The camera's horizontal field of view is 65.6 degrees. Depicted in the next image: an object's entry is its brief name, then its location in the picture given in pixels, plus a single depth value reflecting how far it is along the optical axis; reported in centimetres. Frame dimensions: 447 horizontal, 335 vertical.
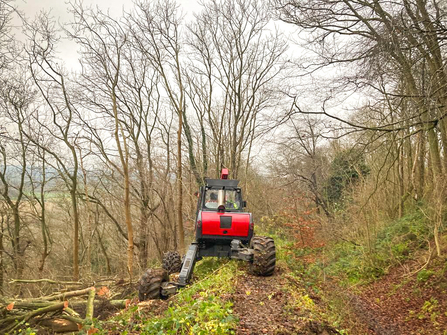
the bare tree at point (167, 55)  1700
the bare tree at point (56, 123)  1426
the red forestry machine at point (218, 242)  768
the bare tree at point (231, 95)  1945
